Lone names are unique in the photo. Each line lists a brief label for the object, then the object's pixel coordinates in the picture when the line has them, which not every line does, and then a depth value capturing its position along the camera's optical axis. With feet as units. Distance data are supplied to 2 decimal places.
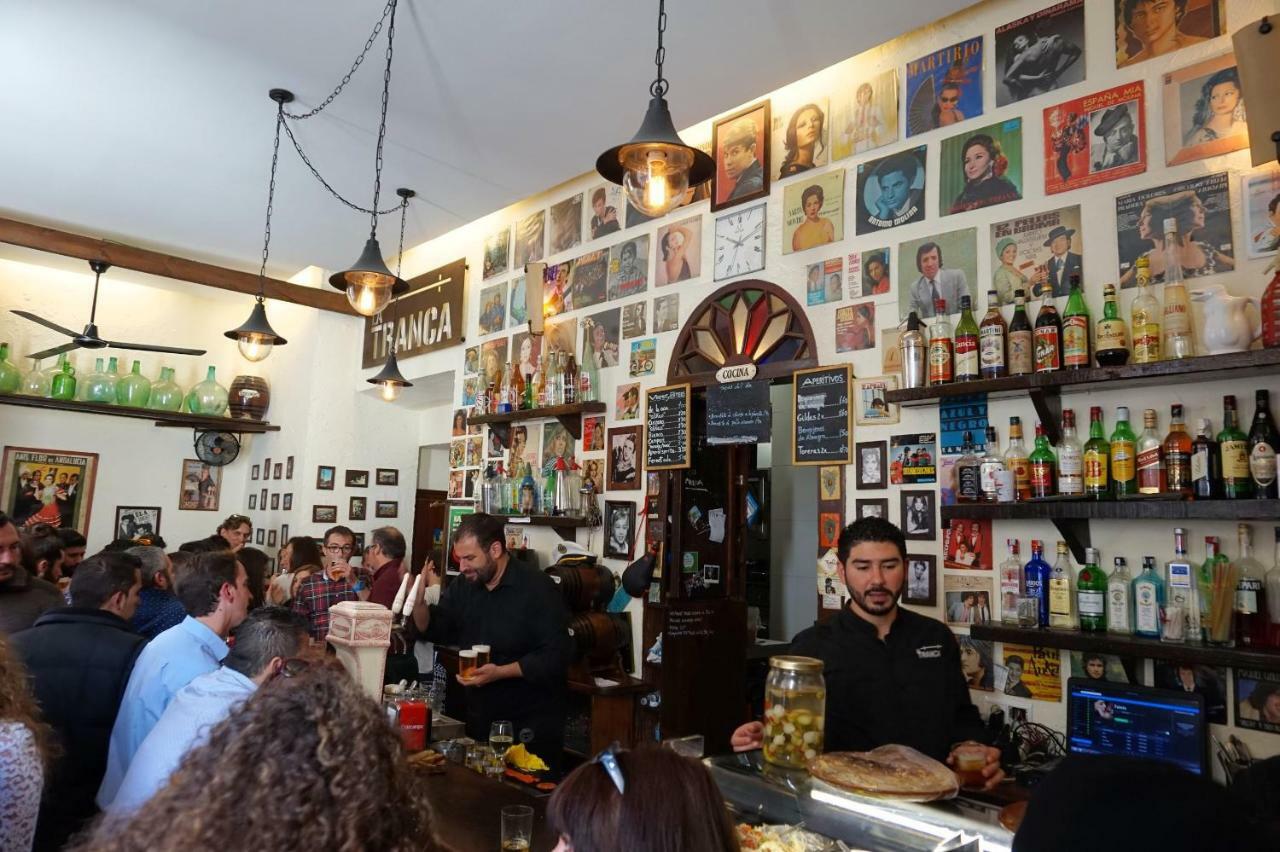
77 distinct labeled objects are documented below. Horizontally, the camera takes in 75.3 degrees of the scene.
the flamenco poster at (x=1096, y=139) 10.53
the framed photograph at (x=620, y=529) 16.47
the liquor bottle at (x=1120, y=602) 9.76
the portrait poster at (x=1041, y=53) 11.25
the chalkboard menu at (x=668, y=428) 15.39
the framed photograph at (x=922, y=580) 11.73
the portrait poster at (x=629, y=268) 16.92
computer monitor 9.07
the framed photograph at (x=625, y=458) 16.51
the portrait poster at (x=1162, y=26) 10.02
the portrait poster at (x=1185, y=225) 9.68
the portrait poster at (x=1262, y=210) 9.27
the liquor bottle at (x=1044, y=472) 10.44
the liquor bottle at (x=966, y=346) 11.19
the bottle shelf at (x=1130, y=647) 8.46
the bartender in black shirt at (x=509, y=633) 12.19
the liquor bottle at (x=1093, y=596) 9.88
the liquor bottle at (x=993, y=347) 10.93
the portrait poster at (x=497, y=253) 20.94
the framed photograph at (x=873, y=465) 12.52
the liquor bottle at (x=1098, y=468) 9.93
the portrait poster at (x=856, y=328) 12.91
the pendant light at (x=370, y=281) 13.70
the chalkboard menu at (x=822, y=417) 13.03
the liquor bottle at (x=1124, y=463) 9.77
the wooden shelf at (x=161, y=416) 24.29
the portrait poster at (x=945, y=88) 12.28
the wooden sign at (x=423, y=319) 22.34
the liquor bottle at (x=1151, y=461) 9.52
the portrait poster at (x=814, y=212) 13.67
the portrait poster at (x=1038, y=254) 10.89
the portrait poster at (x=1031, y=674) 10.46
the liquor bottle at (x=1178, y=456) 9.34
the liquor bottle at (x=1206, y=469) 9.08
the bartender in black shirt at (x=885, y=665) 9.25
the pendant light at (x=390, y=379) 22.07
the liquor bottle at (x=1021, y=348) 10.82
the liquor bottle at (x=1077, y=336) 10.22
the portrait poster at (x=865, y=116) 13.21
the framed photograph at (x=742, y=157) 14.94
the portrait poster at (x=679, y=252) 15.84
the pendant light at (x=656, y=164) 9.60
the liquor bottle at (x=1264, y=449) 8.63
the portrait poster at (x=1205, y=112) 9.69
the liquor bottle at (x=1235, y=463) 8.83
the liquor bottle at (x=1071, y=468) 10.16
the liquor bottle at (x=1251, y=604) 8.75
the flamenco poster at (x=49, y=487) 25.30
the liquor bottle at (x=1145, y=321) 9.64
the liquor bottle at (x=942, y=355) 11.47
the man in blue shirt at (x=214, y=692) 6.73
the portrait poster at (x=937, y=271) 11.89
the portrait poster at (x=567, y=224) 18.79
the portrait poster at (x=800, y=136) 14.10
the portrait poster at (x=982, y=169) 11.68
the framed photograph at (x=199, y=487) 28.50
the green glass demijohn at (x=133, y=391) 25.94
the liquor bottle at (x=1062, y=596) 10.20
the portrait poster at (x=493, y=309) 20.81
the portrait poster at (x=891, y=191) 12.71
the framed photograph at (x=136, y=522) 27.14
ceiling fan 21.89
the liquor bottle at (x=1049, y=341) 10.43
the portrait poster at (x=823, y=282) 13.51
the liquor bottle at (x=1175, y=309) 9.48
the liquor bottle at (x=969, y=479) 11.15
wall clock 14.76
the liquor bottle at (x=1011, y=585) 10.80
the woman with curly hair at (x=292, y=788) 2.65
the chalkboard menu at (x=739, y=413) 14.23
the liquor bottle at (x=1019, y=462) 10.66
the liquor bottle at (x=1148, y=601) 9.46
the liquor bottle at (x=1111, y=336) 9.88
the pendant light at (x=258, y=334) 17.38
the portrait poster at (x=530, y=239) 19.84
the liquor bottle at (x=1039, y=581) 10.46
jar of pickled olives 6.83
